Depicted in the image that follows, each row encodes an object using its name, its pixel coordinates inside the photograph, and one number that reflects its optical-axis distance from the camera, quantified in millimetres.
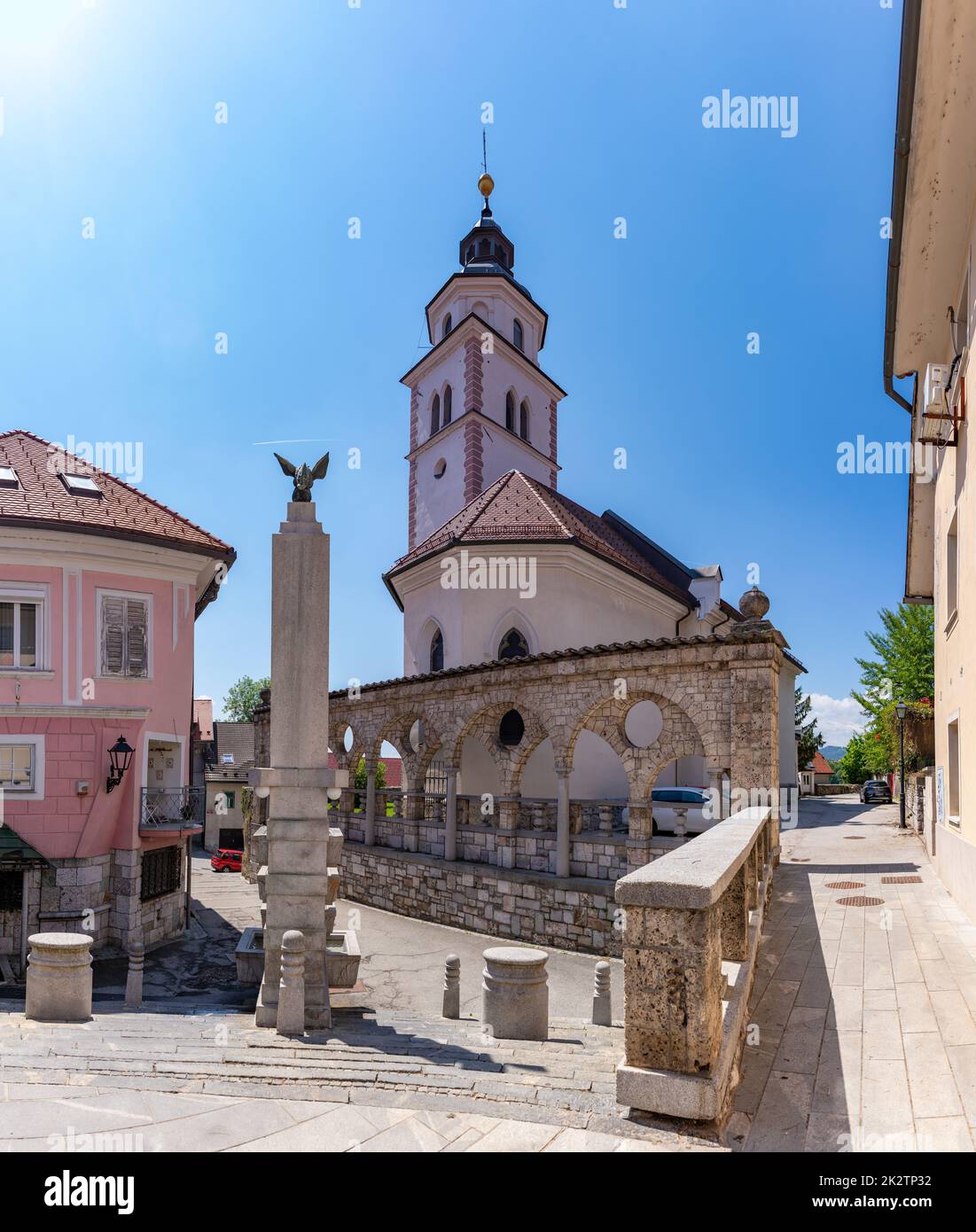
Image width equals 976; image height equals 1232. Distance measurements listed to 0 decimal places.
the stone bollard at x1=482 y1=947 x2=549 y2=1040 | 7562
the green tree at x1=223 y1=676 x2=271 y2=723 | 76938
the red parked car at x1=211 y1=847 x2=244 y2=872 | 30016
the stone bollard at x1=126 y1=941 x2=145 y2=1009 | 11164
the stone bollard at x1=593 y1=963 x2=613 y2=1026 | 8852
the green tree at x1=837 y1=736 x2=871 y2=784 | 64625
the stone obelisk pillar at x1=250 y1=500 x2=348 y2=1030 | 7531
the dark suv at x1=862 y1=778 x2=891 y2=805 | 37469
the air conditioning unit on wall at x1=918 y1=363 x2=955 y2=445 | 8789
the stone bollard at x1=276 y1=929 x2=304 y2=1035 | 6742
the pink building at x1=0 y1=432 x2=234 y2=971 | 15539
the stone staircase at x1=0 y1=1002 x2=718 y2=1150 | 3822
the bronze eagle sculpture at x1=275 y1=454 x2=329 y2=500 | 8391
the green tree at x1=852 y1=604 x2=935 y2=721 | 29078
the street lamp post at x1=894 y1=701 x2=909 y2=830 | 20438
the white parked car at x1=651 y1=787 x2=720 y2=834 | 16297
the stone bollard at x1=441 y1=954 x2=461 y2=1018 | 9328
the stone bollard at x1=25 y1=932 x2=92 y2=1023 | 8328
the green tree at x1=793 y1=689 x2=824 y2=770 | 52500
